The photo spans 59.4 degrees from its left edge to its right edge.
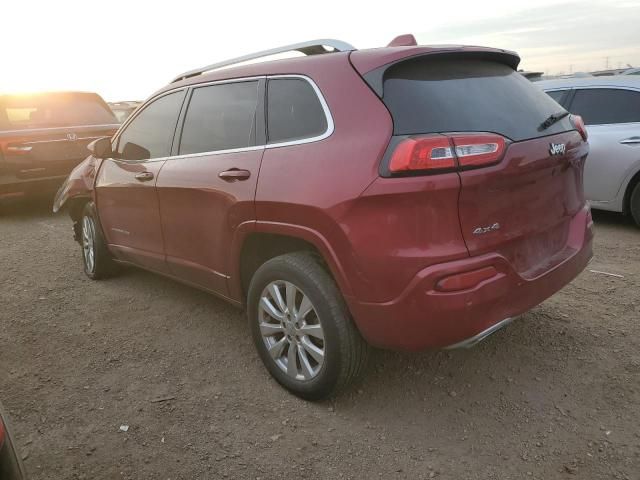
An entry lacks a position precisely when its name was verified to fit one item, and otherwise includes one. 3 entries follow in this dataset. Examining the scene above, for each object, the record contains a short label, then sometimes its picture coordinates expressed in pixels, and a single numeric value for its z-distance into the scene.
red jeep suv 2.36
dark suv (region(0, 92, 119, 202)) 7.29
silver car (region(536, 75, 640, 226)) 5.71
